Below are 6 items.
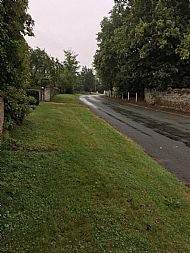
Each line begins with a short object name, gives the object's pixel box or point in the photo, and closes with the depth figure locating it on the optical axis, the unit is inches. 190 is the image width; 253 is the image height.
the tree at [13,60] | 319.8
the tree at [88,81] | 4156.0
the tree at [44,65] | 2106.4
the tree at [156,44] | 1060.5
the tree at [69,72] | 2482.8
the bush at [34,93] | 751.7
